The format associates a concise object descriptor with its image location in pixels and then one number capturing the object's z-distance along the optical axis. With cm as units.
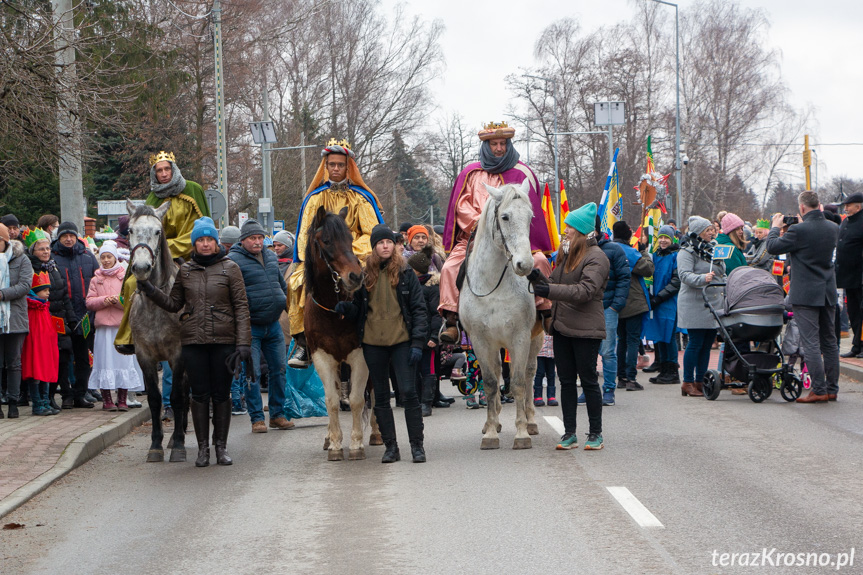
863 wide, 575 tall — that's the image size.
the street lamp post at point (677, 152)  4277
